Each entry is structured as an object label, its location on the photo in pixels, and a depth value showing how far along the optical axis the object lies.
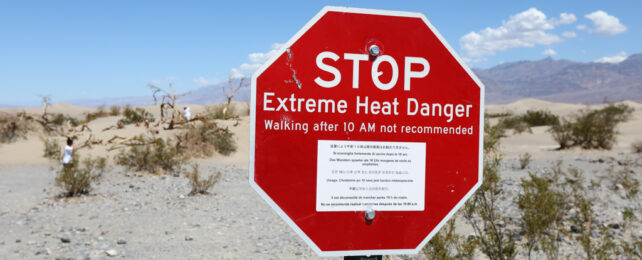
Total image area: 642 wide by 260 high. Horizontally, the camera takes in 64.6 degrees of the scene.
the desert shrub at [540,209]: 4.55
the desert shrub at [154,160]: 13.05
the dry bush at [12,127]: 20.05
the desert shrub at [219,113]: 20.88
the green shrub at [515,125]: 27.31
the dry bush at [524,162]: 13.62
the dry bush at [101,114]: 33.91
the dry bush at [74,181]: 9.75
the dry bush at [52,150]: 16.85
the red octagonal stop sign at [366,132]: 1.79
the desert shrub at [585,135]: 17.38
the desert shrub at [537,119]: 32.84
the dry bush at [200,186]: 9.93
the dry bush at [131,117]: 23.40
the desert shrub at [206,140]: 17.00
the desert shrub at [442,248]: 3.88
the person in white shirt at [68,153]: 12.80
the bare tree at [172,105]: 17.98
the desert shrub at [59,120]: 28.62
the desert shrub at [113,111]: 35.17
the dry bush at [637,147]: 15.74
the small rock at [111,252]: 6.26
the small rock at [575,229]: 6.57
